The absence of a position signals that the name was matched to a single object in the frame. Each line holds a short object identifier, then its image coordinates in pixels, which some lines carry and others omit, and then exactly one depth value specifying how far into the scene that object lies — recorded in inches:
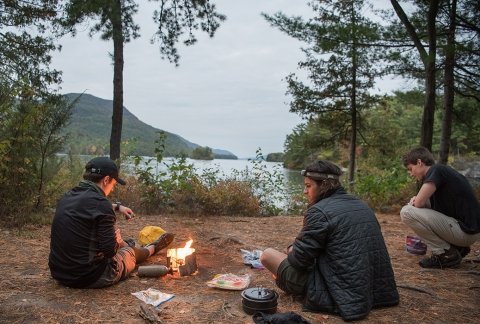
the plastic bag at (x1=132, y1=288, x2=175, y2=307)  134.1
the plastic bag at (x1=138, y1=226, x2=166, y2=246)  210.8
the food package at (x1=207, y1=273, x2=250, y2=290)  150.0
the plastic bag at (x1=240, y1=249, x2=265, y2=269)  181.2
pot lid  124.3
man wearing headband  118.3
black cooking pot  122.1
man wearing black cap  139.4
